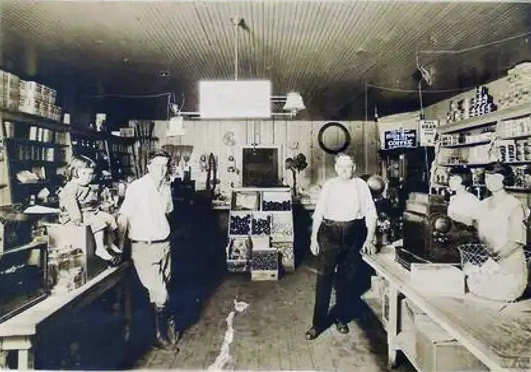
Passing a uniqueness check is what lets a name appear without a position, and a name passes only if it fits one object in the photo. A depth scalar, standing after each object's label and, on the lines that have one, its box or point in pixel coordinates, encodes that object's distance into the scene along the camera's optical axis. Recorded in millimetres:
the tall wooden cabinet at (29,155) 3789
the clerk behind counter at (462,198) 3779
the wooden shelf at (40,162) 4232
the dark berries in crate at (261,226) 5535
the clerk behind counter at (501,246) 2049
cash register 2311
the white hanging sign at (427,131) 5994
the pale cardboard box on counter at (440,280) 2191
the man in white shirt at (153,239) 2982
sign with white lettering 6566
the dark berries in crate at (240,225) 5547
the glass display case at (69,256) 2451
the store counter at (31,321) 2010
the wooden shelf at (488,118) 4047
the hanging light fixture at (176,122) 6277
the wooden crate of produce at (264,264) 5121
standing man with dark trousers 3354
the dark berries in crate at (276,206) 5773
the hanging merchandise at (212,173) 7973
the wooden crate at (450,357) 2086
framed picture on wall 7809
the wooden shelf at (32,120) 3793
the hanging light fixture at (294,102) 4973
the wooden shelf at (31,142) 4110
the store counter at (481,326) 1510
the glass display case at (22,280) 2258
